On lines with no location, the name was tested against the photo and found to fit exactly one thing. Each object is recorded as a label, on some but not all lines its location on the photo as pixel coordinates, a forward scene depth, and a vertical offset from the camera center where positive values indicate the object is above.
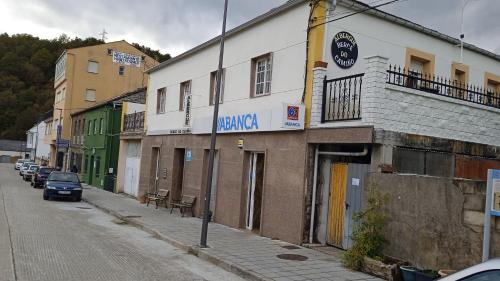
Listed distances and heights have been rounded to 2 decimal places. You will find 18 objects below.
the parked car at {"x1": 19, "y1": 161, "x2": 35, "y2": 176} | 42.25 -1.73
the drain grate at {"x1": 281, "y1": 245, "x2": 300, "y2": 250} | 11.27 -1.93
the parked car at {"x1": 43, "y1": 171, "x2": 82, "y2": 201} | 22.65 -1.78
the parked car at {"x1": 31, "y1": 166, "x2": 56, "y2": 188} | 31.25 -1.88
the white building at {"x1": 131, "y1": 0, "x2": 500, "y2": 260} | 10.34 +1.34
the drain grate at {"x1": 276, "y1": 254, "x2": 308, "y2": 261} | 10.04 -1.95
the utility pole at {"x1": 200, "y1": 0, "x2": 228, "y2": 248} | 11.33 +0.03
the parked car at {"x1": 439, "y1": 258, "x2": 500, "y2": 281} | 3.46 -0.68
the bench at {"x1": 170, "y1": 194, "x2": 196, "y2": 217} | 17.48 -1.65
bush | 9.10 -1.19
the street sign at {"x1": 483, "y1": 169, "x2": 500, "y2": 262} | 7.19 -0.32
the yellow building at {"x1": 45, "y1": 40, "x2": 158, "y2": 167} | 48.12 +8.17
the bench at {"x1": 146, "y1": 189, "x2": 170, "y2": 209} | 20.10 -1.70
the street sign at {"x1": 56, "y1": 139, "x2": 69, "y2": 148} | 44.56 +0.63
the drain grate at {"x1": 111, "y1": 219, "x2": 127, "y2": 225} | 16.36 -2.36
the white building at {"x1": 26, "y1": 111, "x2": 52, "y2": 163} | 68.15 +0.99
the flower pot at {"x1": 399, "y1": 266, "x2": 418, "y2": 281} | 7.76 -1.60
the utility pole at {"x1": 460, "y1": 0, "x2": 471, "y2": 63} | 14.36 +4.12
